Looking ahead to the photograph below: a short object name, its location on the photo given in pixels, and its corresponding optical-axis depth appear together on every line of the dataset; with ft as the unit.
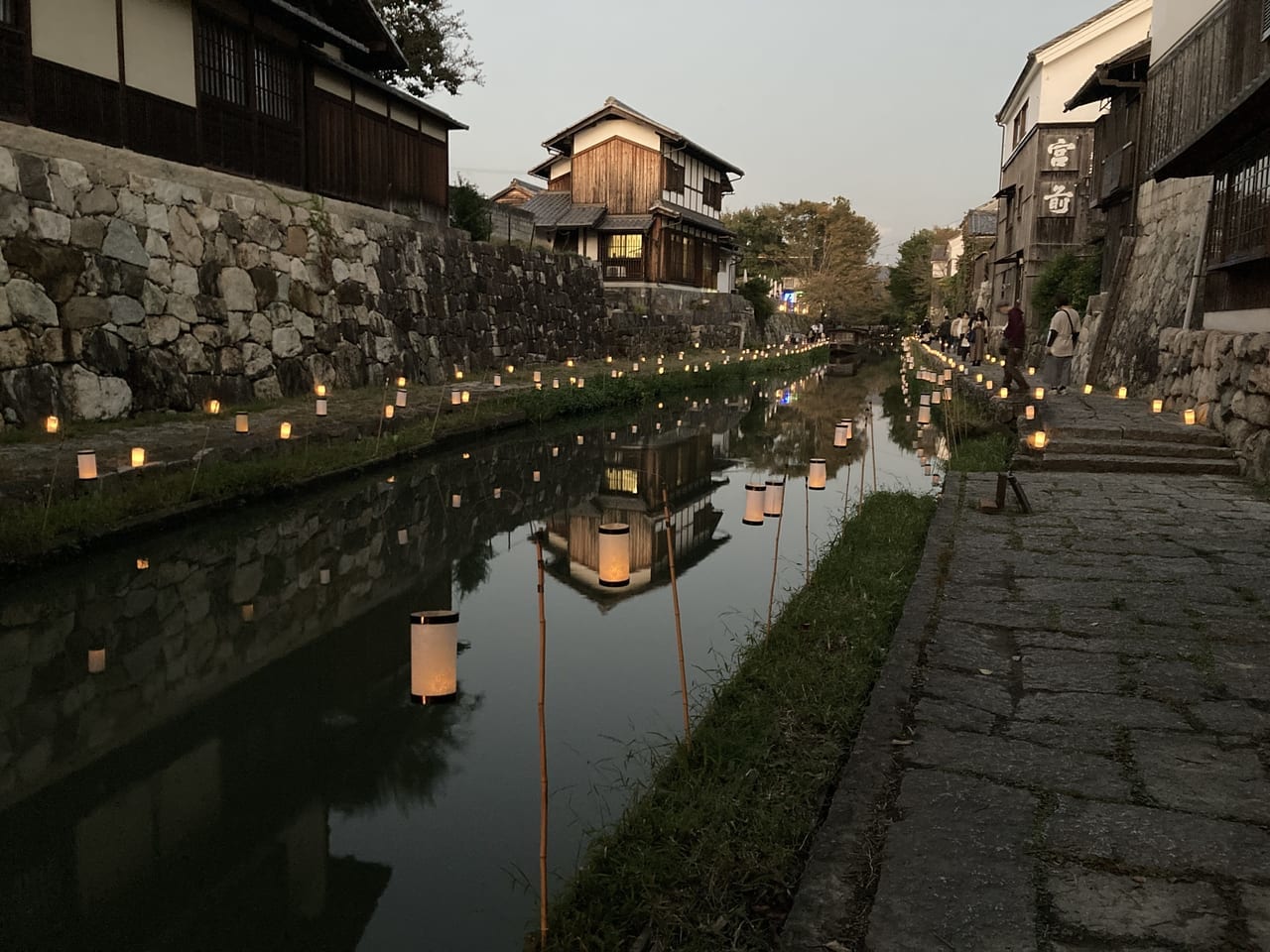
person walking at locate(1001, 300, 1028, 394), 63.31
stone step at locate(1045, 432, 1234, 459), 36.19
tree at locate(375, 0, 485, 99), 87.51
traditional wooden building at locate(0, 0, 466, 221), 39.37
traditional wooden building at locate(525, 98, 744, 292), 124.26
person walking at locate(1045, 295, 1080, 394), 55.47
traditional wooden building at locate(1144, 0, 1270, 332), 37.45
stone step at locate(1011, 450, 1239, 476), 35.12
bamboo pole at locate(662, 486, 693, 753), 13.65
